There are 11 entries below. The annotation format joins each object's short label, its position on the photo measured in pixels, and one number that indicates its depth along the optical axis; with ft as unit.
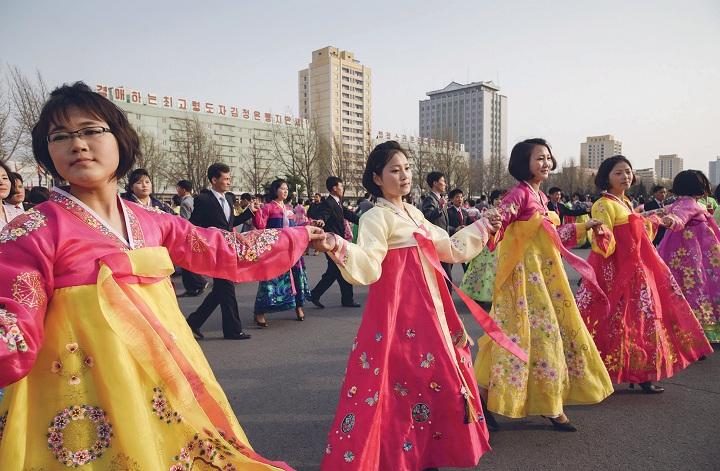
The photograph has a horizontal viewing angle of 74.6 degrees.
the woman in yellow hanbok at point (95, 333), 4.44
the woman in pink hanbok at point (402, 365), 7.52
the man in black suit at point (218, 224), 18.16
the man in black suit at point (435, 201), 22.54
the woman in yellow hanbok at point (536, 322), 9.93
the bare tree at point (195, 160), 114.42
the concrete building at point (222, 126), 165.48
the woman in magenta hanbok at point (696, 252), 16.17
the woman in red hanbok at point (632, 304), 12.14
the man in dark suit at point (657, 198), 40.57
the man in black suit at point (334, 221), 23.21
